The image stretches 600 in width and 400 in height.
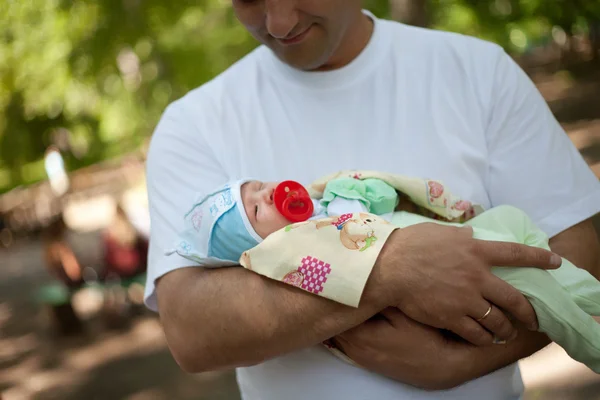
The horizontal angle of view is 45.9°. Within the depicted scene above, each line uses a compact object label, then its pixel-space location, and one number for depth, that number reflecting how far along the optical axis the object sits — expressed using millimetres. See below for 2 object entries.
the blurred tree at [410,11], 5395
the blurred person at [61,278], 8180
